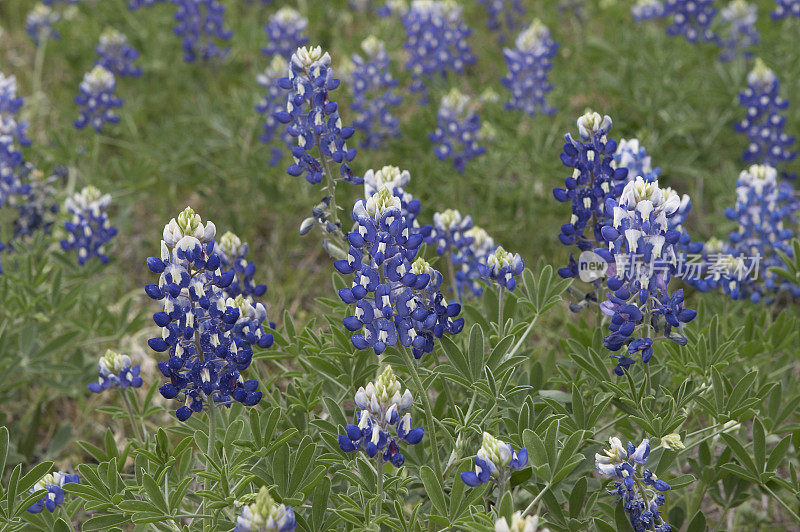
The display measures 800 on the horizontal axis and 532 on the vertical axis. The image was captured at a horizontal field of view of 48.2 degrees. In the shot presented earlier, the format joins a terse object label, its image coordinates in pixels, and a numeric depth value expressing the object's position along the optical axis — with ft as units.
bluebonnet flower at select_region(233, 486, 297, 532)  6.61
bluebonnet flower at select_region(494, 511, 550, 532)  6.28
